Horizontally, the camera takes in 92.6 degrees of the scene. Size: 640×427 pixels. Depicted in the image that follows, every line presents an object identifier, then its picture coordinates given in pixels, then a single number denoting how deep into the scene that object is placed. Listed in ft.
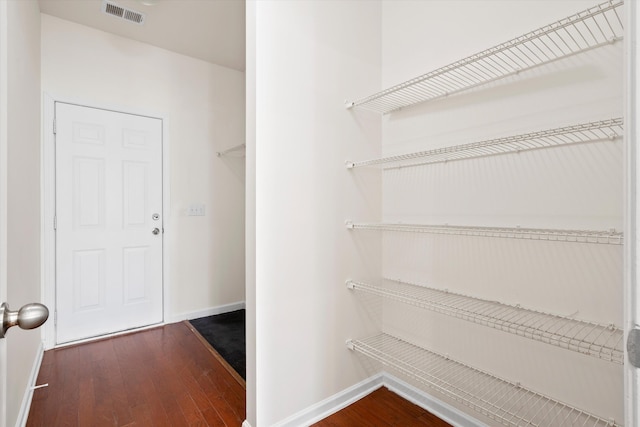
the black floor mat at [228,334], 7.61
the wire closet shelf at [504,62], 3.72
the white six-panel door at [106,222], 8.46
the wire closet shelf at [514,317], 3.70
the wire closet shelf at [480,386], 4.07
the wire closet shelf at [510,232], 3.63
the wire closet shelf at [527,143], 3.51
